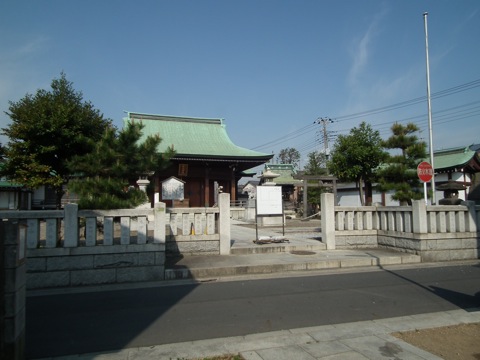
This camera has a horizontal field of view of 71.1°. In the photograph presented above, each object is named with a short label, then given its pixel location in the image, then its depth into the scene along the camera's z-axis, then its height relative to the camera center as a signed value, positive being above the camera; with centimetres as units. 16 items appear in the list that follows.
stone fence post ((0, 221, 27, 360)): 338 -88
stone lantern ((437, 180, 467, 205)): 1109 +22
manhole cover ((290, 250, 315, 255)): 1023 -159
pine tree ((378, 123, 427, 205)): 1659 +168
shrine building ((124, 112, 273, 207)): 2383 +304
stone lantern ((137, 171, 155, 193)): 1401 +88
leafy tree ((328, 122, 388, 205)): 1633 +215
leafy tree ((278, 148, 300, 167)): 6462 +879
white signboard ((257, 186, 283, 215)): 1152 +4
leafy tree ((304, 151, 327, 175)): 3750 +445
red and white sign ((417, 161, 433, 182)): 1123 +90
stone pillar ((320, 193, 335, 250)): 1091 -64
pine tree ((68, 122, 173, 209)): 1019 +131
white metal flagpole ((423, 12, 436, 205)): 1731 +431
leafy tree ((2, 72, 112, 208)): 1445 +301
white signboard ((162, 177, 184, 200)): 1645 +68
